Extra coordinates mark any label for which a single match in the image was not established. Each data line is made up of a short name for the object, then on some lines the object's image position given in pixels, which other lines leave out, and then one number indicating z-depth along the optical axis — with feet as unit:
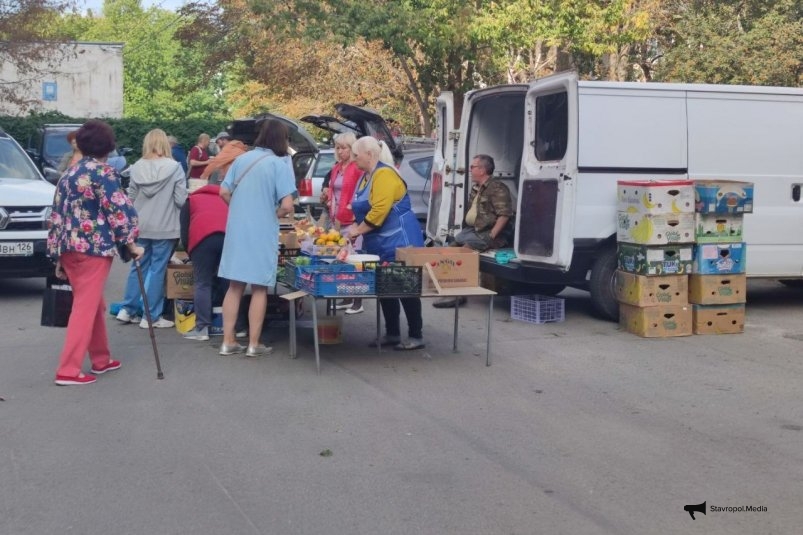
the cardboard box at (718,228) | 33.81
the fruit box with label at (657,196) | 32.73
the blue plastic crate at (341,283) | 26.89
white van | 33.81
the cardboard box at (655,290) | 33.19
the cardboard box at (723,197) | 33.47
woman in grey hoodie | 33.37
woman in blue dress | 28.45
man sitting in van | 37.70
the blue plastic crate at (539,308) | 36.09
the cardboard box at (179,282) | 33.12
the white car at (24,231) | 38.50
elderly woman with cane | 25.90
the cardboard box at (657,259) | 33.04
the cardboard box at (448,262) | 28.19
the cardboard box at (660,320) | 33.35
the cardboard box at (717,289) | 33.71
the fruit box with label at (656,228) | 32.83
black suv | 75.56
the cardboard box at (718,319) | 33.99
